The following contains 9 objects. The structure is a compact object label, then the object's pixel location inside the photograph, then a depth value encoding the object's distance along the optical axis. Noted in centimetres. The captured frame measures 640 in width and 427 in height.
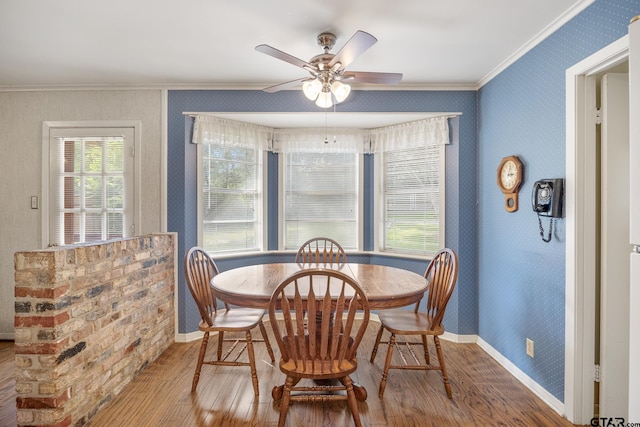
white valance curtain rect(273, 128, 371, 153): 379
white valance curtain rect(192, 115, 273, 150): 327
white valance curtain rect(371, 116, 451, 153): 328
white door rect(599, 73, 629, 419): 192
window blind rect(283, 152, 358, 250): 396
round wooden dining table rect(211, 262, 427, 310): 189
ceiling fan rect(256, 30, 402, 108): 193
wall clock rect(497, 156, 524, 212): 251
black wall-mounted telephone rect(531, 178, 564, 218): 207
